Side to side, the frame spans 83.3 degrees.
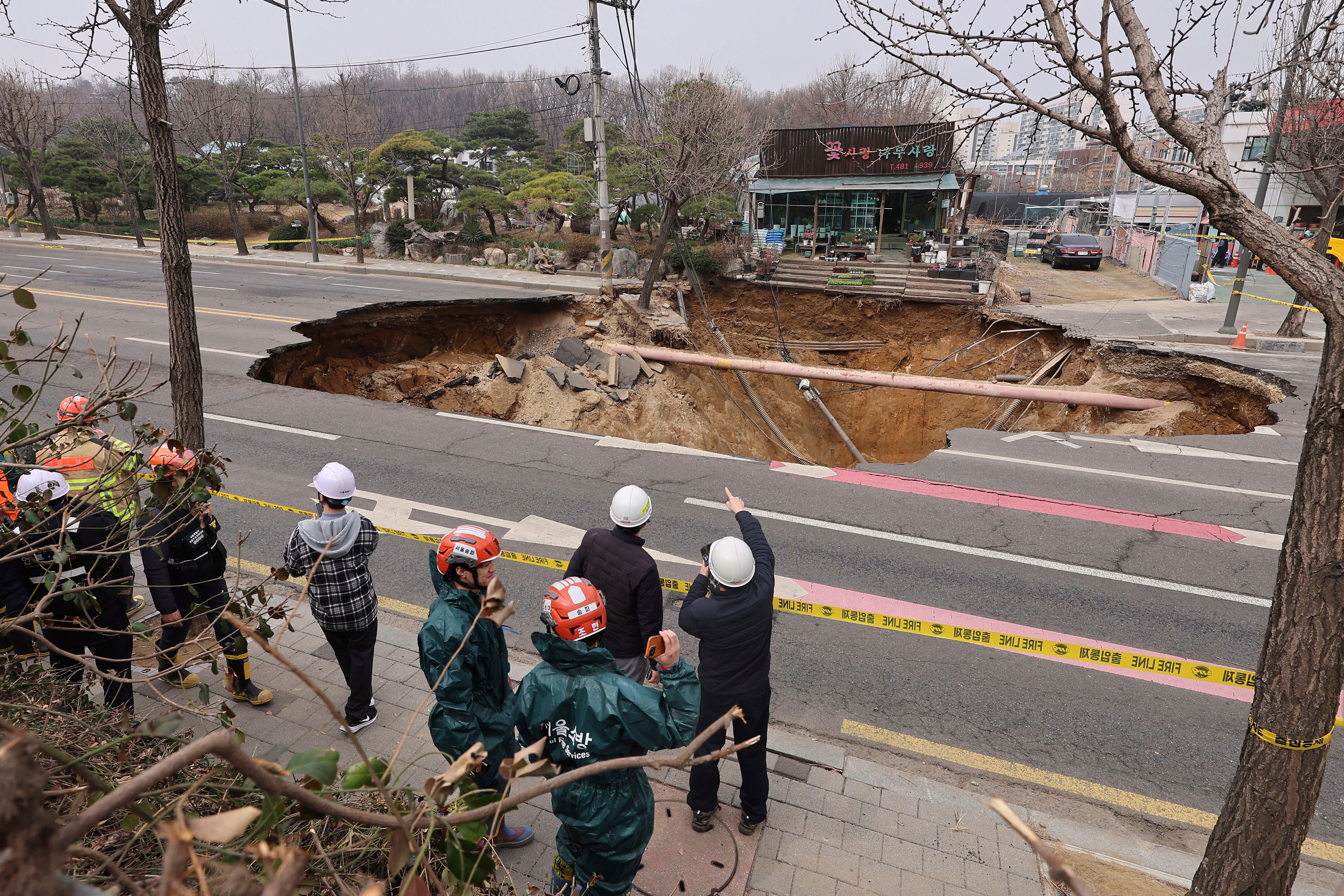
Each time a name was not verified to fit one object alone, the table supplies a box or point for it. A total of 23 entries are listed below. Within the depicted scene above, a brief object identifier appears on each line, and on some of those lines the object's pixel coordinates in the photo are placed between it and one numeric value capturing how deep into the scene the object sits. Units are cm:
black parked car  3184
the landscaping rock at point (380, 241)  3312
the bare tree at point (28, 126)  3162
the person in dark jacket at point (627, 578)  480
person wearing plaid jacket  491
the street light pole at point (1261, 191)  1360
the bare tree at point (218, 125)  3094
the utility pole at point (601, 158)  1864
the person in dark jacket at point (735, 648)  425
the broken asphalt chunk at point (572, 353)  1536
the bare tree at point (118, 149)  3375
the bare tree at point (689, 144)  2058
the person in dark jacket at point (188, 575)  500
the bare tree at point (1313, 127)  1348
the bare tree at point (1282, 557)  303
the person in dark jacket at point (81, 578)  352
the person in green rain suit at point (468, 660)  376
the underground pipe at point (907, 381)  1362
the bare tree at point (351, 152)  3103
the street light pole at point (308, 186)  2841
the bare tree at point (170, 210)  557
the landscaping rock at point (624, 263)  2609
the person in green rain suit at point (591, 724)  337
